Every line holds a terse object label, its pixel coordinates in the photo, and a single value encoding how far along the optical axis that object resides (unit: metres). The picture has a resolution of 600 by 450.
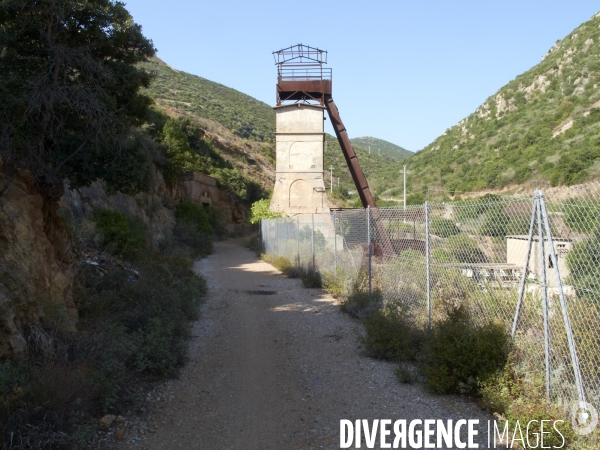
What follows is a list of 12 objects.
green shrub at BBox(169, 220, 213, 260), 22.61
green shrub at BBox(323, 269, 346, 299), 11.73
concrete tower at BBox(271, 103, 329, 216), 30.03
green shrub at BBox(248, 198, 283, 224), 31.27
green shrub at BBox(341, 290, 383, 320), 9.23
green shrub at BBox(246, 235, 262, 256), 26.90
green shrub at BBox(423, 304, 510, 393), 5.43
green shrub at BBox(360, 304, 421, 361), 6.98
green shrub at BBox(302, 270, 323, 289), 13.91
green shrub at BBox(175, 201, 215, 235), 31.55
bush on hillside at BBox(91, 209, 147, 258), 13.52
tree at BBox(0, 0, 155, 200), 6.39
